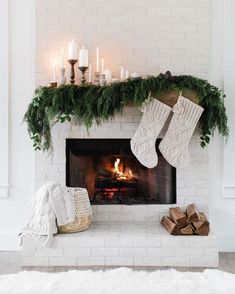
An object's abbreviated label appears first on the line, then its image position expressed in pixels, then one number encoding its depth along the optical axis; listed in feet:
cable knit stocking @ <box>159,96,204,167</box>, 11.22
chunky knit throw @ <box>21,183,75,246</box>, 10.39
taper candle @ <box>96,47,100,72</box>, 11.75
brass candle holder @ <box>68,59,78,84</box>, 11.48
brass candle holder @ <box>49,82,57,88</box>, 11.32
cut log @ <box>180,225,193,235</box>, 10.64
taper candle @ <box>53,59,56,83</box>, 11.76
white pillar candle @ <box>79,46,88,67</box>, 11.35
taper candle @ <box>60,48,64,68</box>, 11.72
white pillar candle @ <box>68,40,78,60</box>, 11.43
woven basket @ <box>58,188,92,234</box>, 10.78
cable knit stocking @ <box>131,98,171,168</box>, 11.28
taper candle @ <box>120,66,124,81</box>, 11.56
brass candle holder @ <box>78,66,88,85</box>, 11.37
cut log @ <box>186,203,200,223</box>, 10.82
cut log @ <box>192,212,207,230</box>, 10.63
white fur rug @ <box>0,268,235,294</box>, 6.44
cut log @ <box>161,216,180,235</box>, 10.64
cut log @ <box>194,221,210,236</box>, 10.62
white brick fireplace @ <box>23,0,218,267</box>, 11.94
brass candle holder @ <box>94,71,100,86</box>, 11.55
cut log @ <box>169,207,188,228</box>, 10.72
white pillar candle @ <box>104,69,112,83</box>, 11.32
